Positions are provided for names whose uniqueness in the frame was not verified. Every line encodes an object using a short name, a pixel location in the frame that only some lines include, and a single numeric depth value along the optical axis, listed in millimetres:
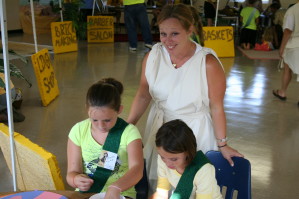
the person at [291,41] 4578
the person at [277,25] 9453
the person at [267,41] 9234
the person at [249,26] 9133
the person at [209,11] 10242
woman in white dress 2047
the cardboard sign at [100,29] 9109
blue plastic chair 1807
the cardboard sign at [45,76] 4383
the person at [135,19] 8086
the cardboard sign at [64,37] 7528
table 1501
